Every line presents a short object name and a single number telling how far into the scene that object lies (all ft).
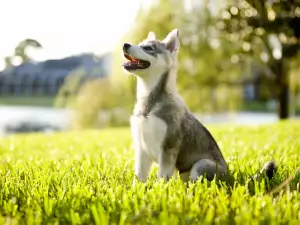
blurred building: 102.68
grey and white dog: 13.12
